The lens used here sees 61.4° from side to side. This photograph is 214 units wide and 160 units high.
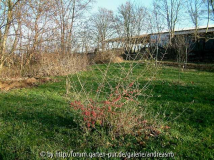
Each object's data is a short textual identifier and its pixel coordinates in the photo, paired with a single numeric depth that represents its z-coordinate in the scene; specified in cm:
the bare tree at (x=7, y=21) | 825
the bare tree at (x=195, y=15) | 2425
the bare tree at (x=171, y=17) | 2959
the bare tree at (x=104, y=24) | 2969
